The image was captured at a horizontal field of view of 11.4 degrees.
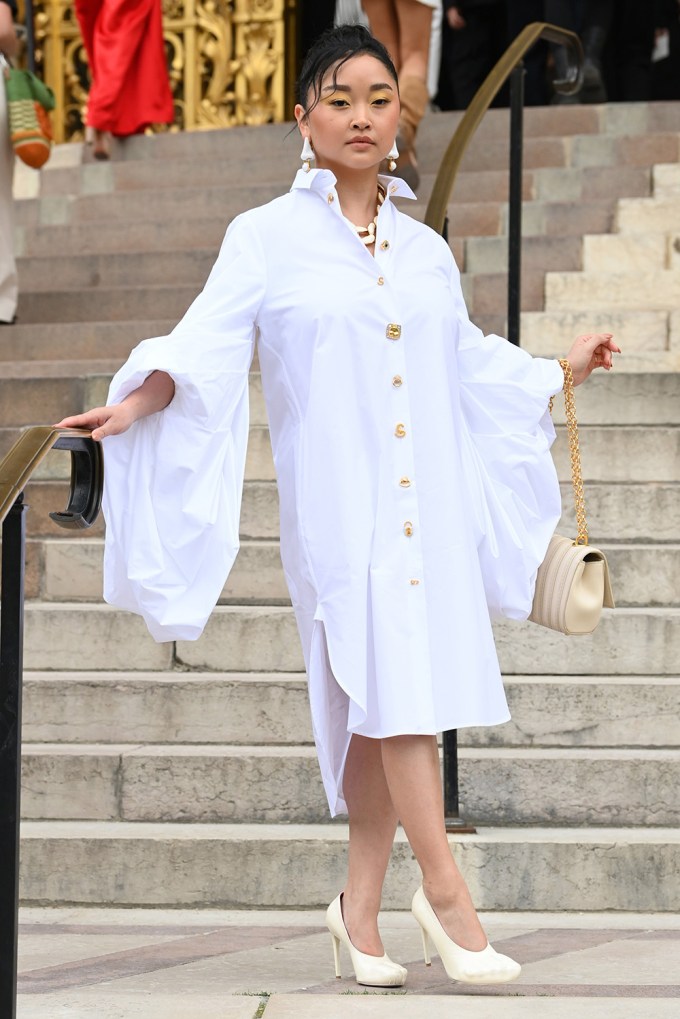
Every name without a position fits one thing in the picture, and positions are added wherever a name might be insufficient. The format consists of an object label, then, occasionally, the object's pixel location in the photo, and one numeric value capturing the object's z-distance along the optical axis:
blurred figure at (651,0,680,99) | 21.82
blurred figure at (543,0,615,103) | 17.13
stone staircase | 8.20
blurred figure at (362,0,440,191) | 14.68
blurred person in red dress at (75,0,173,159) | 18.01
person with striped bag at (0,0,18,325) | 14.09
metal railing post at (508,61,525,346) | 11.52
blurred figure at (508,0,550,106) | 19.03
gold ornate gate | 19.57
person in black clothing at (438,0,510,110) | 20.12
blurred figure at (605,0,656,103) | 19.45
